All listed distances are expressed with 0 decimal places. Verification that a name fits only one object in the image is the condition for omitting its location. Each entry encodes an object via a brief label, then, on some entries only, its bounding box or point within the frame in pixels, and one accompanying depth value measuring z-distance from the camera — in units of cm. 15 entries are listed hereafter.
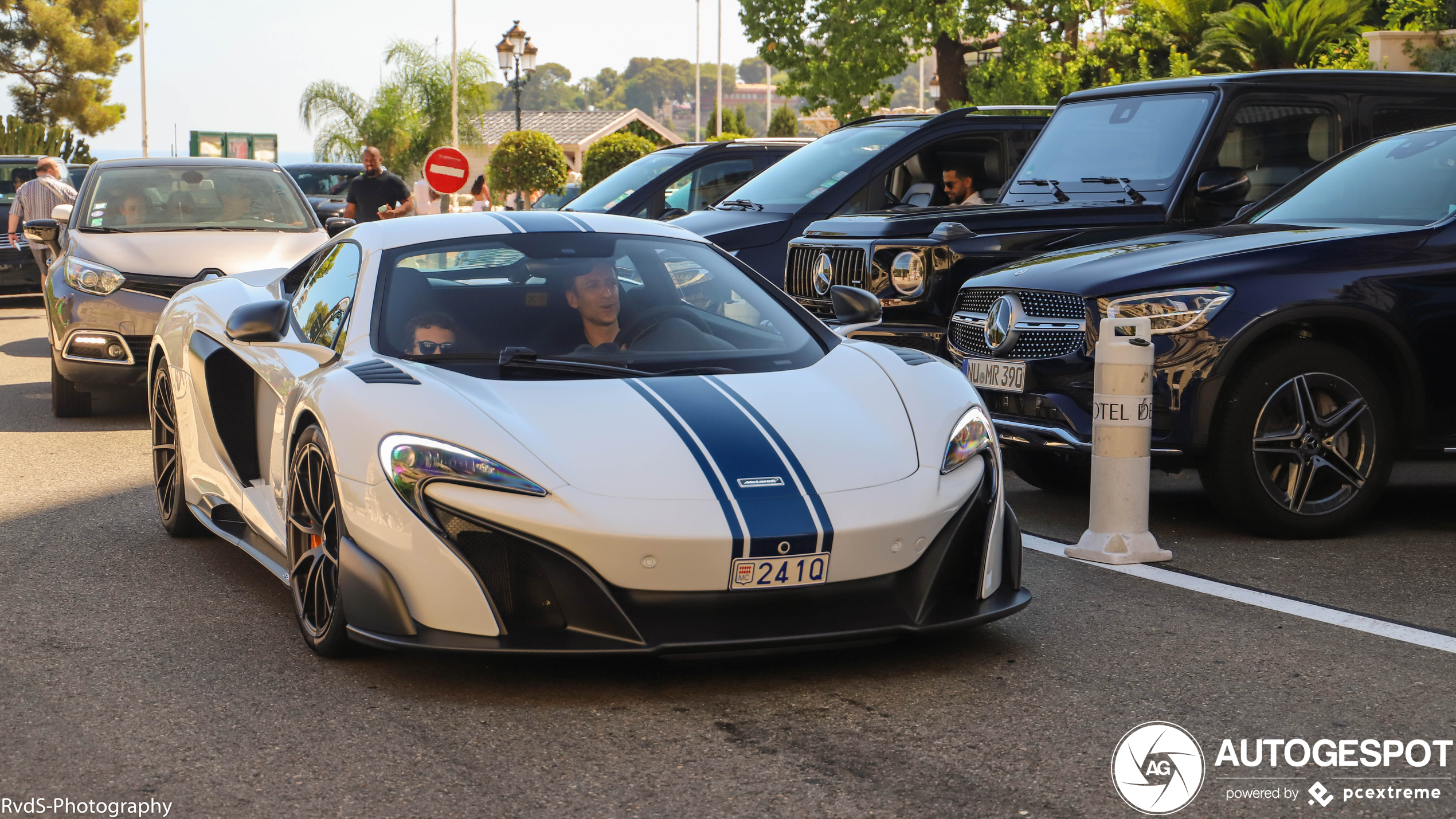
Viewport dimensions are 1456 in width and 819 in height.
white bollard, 607
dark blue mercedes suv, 645
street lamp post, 3228
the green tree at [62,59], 6519
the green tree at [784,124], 6856
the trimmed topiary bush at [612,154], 4400
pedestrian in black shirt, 1717
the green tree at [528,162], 4309
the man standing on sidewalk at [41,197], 1628
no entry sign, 2133
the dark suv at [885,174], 1130
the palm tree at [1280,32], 2636
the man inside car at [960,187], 1120
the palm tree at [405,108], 5416
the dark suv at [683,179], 1426
